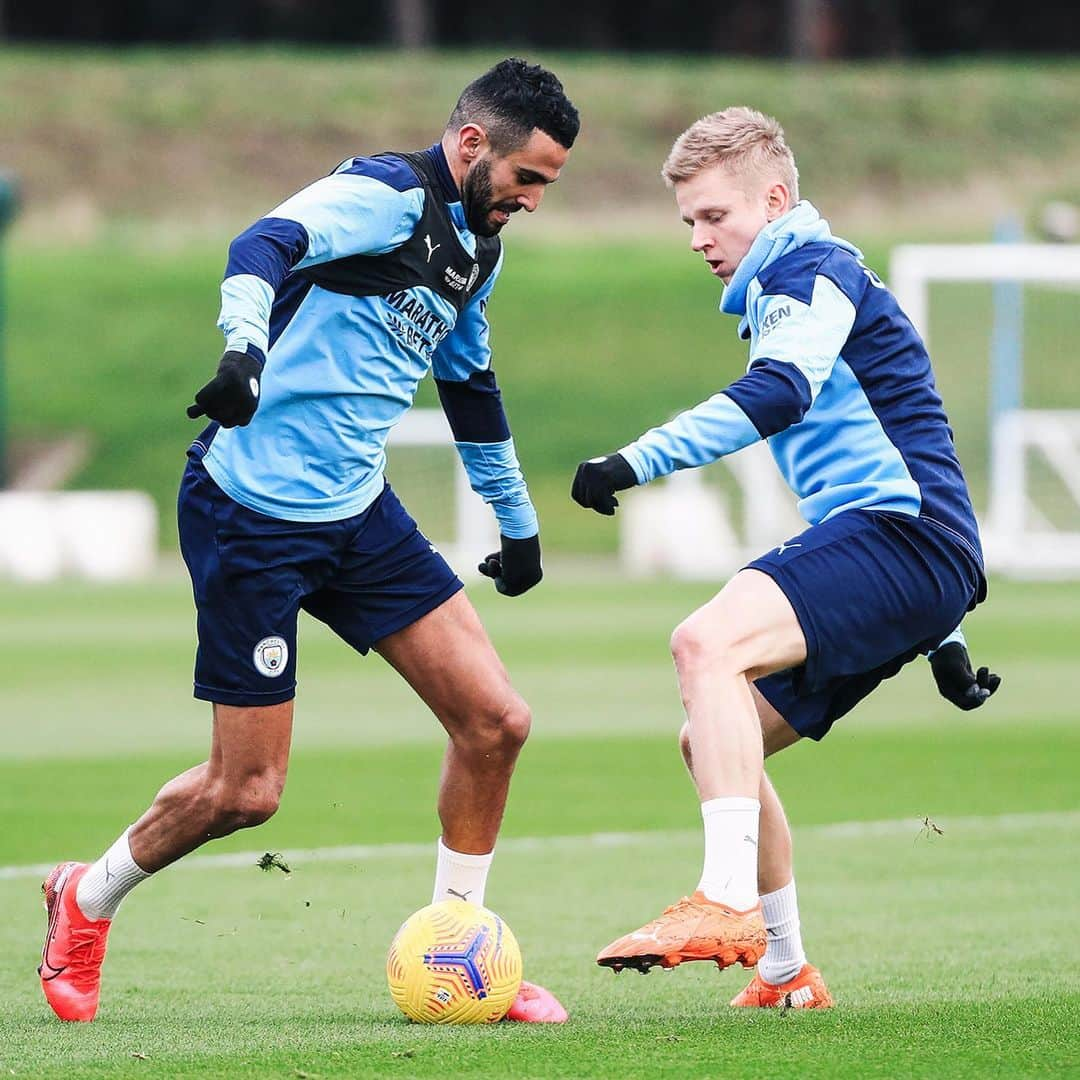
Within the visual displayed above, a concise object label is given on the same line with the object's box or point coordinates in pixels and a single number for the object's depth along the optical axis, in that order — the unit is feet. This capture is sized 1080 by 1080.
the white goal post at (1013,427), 150.61
